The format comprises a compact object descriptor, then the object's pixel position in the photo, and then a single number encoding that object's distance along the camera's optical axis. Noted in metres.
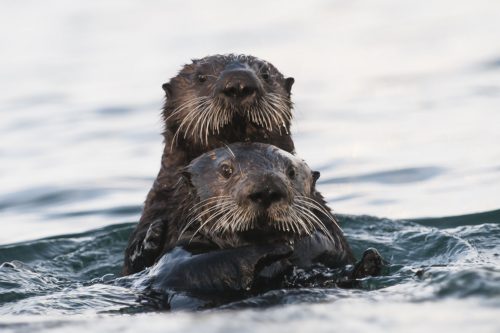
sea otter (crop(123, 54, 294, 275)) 15.95
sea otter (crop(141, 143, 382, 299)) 13.38
